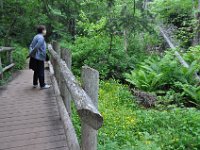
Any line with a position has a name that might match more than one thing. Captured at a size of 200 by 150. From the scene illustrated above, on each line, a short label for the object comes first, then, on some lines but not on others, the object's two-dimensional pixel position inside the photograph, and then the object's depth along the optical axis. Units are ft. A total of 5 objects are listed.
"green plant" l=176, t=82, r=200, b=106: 31.39
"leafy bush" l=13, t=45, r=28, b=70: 45.71
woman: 25.47
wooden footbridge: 9.93
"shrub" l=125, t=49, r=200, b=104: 35.68
